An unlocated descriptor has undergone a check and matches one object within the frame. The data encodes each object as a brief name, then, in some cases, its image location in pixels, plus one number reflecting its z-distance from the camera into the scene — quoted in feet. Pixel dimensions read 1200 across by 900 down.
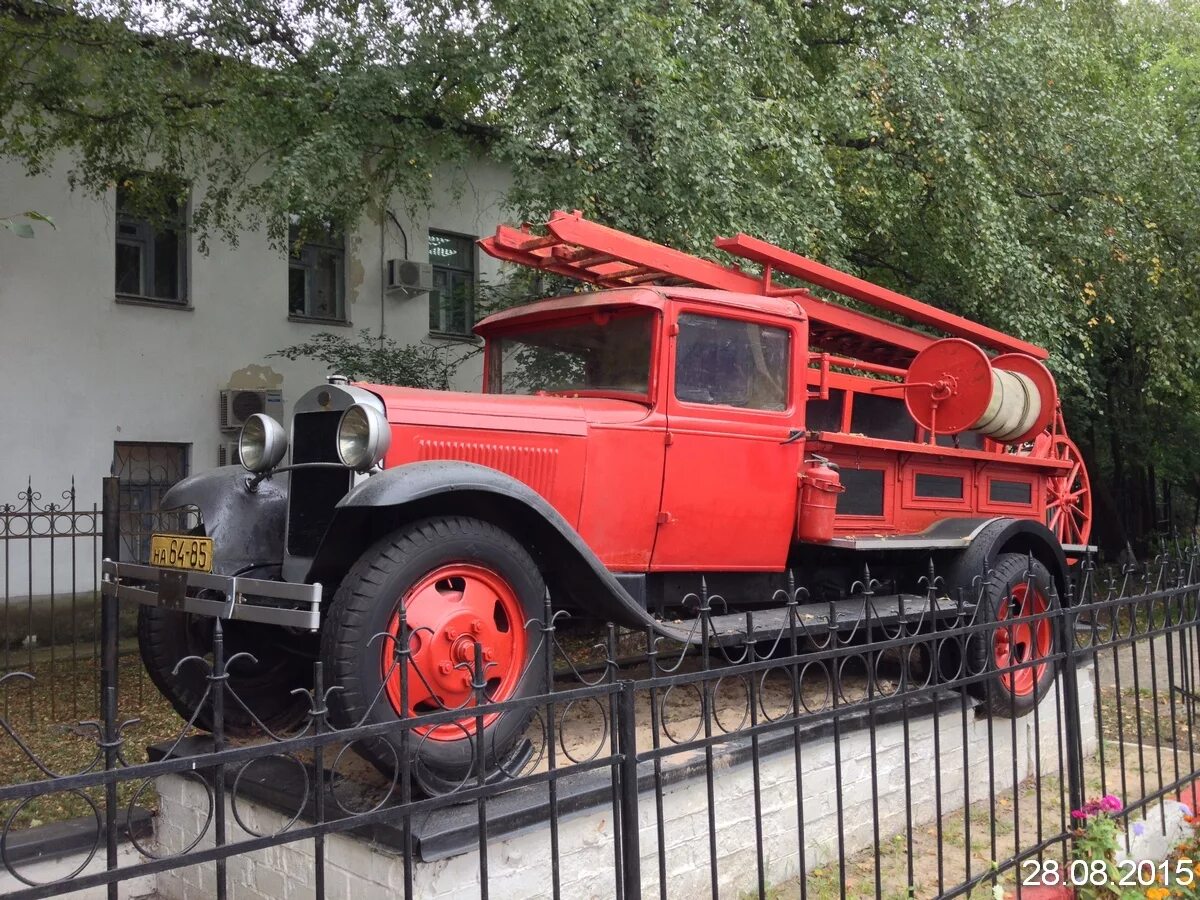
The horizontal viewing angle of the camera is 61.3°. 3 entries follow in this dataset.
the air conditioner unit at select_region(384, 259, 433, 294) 41.91
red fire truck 11.33
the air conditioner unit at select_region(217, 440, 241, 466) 37.93
